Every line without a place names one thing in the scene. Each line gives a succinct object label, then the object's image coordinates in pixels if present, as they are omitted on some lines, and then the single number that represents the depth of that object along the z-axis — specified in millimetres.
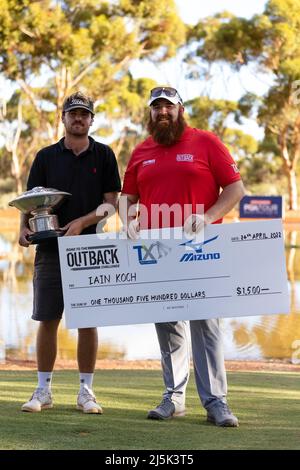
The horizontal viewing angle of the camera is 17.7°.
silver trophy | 6074
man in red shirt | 5938
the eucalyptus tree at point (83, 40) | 46969
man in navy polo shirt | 6324
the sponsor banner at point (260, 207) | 46250
